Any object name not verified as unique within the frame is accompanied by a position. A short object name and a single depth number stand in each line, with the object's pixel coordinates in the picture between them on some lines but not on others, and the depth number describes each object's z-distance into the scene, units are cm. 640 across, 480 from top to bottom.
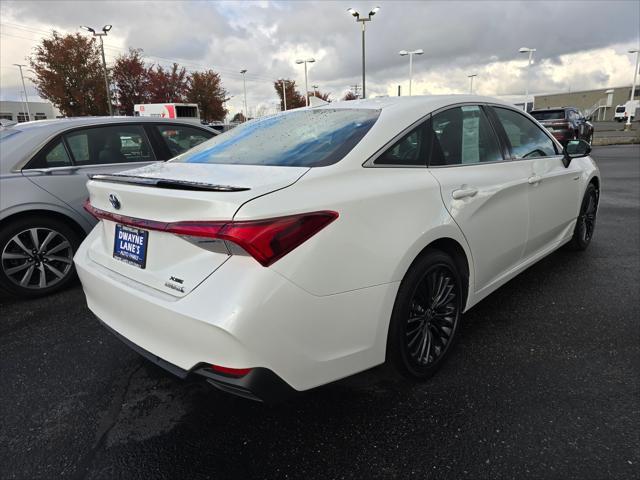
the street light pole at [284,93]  5134
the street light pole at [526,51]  3938
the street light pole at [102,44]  2694
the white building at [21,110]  6775
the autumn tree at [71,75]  2938
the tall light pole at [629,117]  3575
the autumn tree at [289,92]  5416
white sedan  169
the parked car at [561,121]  1506
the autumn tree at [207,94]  4331
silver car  376
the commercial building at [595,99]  8152
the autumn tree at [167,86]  3959
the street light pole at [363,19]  2214
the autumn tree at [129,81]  3712
